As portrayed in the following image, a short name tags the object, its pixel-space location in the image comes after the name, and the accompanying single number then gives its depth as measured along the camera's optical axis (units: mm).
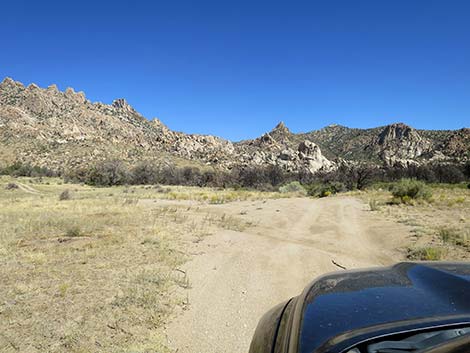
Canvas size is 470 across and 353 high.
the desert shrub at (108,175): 42438
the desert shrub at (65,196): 22488
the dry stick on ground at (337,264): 6646
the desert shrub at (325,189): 26566
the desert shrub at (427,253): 6996
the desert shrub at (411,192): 17323
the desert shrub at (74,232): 9477
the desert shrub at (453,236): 8055
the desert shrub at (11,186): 29570
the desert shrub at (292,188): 31070
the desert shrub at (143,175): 47138
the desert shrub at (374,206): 15352
